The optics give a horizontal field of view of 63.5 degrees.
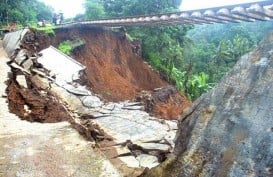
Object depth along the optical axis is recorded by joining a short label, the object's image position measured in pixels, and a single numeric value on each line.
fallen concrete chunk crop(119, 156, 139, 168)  3.64
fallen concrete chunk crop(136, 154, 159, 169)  3.66
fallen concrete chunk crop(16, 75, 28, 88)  6.31
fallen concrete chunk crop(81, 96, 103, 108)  6.00
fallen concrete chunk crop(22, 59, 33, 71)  8.05
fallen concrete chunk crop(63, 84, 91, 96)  6.65
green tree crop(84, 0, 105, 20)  16.73
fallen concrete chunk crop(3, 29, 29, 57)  10.30
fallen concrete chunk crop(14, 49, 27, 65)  8.71
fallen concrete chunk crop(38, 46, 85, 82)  8.17
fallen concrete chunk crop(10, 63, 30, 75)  7.55
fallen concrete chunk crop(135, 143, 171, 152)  4.07
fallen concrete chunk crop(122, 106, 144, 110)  6.27
